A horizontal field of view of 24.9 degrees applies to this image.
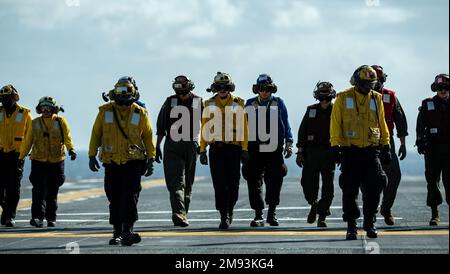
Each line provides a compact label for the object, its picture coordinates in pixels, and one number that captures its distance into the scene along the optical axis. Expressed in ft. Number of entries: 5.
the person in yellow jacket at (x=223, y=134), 52.75
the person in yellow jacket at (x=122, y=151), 44.16
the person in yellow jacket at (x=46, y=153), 56.90
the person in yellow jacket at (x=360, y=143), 45.27
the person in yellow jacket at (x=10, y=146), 58.08
